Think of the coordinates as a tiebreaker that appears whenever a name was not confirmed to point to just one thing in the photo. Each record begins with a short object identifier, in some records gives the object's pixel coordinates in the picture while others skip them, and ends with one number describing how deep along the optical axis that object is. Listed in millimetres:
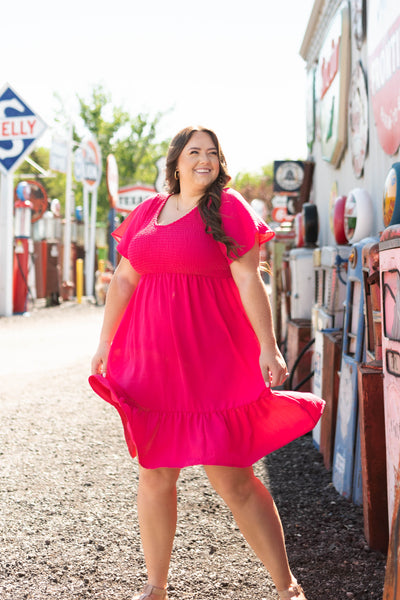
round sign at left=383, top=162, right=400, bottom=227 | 3520
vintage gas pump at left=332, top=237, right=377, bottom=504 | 3588
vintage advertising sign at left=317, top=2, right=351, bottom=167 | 7066
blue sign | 13656
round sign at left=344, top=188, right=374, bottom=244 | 5172
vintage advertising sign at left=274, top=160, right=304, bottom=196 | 11305
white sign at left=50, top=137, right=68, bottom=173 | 21875
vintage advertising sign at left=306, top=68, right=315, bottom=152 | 10730
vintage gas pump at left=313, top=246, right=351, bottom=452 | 4555
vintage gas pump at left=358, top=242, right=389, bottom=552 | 3020
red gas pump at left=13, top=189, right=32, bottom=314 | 15148
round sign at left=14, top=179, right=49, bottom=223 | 19141
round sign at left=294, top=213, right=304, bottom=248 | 8055
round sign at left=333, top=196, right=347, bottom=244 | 5875
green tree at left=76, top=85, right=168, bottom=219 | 45125
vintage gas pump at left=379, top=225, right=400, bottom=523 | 2523
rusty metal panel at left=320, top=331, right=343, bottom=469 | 4215
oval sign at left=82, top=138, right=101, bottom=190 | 22156
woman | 2357
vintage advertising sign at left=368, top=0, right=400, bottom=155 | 4699
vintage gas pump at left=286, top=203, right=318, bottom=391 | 5754
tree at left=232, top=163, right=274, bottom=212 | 50822
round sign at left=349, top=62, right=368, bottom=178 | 6189
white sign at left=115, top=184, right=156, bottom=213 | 25484
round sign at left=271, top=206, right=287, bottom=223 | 25094
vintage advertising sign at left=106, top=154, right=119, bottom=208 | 22344
